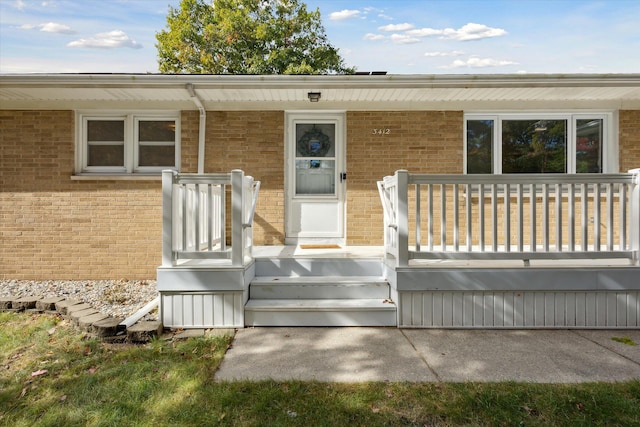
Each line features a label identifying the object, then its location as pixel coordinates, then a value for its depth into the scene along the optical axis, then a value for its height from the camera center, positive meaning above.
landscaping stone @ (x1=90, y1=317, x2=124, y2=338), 3.53 -1.12
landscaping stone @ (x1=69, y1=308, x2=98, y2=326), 3.85 -1.08
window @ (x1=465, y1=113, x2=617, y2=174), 5.98 +1.10
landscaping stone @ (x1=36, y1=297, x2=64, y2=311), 4.35 -1.10
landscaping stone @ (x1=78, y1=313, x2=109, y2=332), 3.66 -1.09
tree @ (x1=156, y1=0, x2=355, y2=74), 19.27 +9.08
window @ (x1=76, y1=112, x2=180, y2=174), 5.98 +1.07
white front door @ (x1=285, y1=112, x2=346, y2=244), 6.03 +0.46
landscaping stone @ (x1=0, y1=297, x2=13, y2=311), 4.41 -1.11
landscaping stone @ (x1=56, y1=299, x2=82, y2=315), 4.19 -1.07
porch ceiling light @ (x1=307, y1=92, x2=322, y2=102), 5.18 +1.61
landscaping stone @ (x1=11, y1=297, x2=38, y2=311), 4.39 -1.10
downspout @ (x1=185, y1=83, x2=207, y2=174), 5.76 +1.13
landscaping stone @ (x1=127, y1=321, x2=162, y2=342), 3.51 -1.15
